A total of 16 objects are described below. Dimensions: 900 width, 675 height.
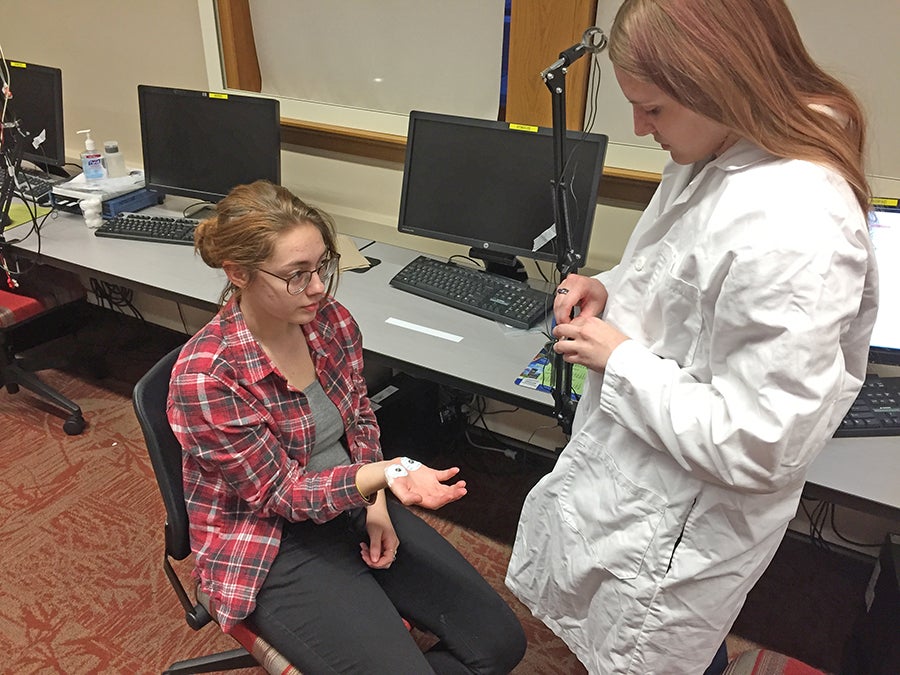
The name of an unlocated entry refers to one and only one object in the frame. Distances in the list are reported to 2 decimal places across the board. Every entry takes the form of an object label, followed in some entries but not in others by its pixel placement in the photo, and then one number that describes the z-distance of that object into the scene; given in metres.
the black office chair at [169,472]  1.15
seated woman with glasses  1.13
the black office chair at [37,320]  2.32
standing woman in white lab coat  0.76
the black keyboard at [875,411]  1.31
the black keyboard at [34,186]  2.37
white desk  1.20
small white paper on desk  1.62
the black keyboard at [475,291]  1.70
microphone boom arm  0.93
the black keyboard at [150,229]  2.13
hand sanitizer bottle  2.40
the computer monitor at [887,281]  1.40
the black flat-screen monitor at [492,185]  1.68
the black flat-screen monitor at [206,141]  2.09
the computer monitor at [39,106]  2.35
